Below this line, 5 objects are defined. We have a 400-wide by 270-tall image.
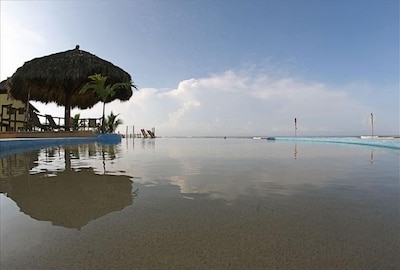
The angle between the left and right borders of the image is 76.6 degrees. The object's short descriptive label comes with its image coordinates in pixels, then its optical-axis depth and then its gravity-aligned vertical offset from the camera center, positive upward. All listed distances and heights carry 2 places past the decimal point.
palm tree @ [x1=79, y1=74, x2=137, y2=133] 16.94 +3.55
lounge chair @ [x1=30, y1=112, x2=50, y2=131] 17.59 +1.04
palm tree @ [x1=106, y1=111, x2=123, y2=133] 24.75 +1.46
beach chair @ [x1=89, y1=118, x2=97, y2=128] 19.73 +1.08
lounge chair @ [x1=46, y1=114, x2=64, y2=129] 18.30 +1.01
